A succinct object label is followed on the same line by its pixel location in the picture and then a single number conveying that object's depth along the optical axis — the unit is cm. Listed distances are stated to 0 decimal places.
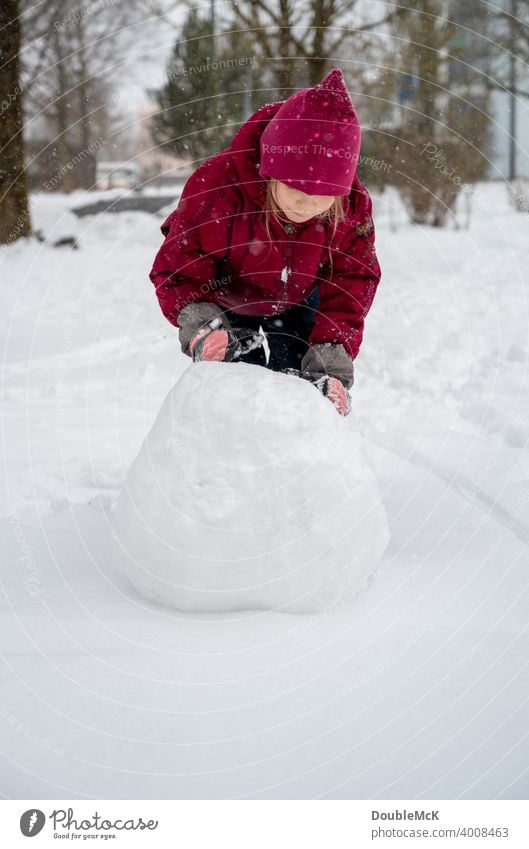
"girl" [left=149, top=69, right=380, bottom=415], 199
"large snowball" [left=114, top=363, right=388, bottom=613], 180
